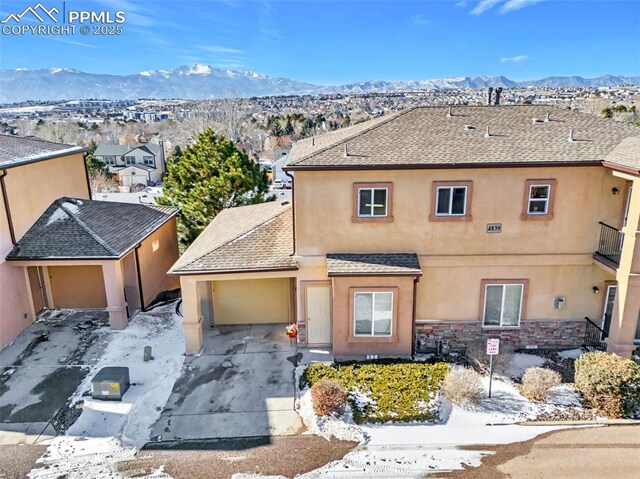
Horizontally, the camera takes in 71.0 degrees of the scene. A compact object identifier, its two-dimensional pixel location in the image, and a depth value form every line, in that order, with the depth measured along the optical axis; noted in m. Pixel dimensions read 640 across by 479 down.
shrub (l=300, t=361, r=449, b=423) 11.88
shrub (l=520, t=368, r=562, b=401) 12.34
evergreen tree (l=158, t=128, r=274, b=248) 22.97
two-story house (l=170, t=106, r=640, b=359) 13.88
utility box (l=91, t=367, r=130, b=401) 12.58
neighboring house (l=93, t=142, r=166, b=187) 61.66
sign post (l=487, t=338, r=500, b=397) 12.29
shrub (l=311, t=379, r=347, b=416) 11.81
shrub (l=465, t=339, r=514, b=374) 13.99
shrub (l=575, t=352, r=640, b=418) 11.65
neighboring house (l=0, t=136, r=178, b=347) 16.33
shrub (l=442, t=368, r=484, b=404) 12.16
